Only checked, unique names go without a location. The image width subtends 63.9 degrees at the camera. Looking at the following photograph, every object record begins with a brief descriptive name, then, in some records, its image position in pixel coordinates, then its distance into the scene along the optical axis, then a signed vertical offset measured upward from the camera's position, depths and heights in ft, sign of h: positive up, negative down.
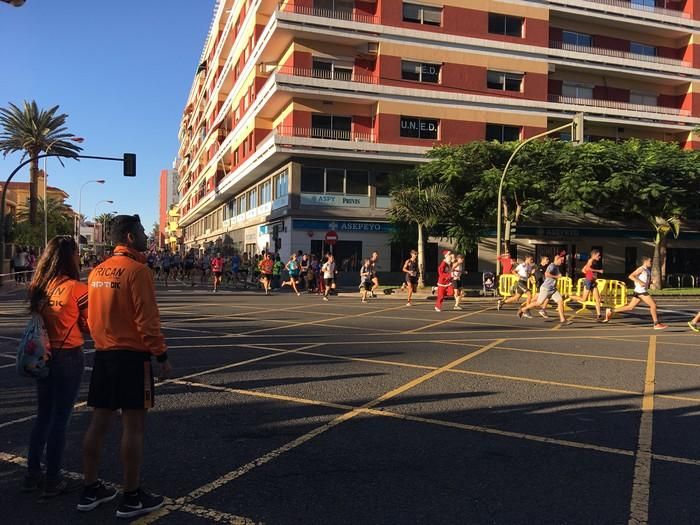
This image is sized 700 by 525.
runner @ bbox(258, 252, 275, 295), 71.51 -0.42
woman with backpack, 11.71 -1.95
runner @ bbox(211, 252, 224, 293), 75.87 -0.39
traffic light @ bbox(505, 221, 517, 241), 73.77 +5.21
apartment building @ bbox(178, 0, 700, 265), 95.81 +34.15
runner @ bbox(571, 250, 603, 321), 45.32 -1.23
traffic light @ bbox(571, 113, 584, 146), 62.08 +15.94
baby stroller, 74.90 -2.14
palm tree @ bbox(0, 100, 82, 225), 131.75 +31.36
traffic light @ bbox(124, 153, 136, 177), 87.86 +15.89
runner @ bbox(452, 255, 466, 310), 53.82 -0.89
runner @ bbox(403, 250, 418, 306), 58.65 -0.28
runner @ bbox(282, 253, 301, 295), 74.38 -0.27
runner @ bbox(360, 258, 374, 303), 64.28 -0.94
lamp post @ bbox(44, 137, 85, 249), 128.06 +29.25
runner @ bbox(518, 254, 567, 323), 43.93 -1.58
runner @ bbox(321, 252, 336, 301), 66.08 -0.54
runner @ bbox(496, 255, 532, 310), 50.47 -0.57
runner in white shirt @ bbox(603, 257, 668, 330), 40.32 -1.08
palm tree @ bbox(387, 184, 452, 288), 83.30 +9.72
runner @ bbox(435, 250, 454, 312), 52.65 -1.07
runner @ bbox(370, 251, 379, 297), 62.59 -1.51
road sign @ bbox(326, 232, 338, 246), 82.64 +4.49
